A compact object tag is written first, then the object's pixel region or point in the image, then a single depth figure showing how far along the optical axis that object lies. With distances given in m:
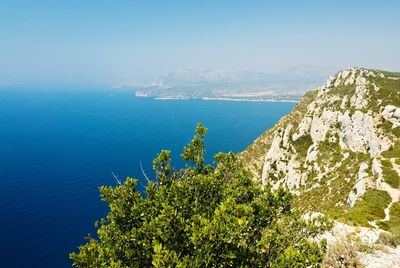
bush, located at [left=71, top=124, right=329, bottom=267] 13.43
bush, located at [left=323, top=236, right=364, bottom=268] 21.02
